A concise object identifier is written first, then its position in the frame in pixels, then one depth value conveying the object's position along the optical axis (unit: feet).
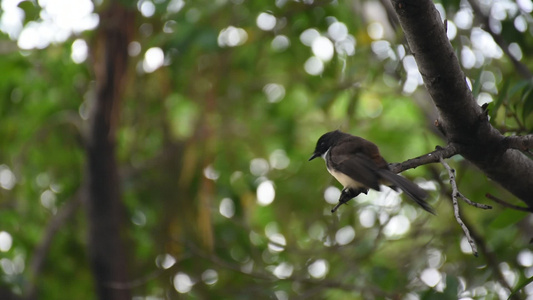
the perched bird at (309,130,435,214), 20.12
